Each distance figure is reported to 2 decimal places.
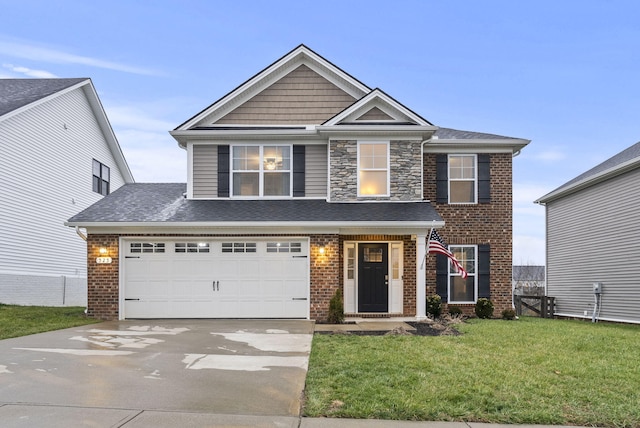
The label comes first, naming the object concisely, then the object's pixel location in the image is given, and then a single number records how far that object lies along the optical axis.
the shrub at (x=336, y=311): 12.82
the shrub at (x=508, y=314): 14.50
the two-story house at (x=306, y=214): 13.28
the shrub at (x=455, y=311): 14.41
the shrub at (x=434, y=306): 14.04
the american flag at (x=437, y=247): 12.72
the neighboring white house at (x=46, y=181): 17.30
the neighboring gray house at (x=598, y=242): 14.98
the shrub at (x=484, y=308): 14.32
